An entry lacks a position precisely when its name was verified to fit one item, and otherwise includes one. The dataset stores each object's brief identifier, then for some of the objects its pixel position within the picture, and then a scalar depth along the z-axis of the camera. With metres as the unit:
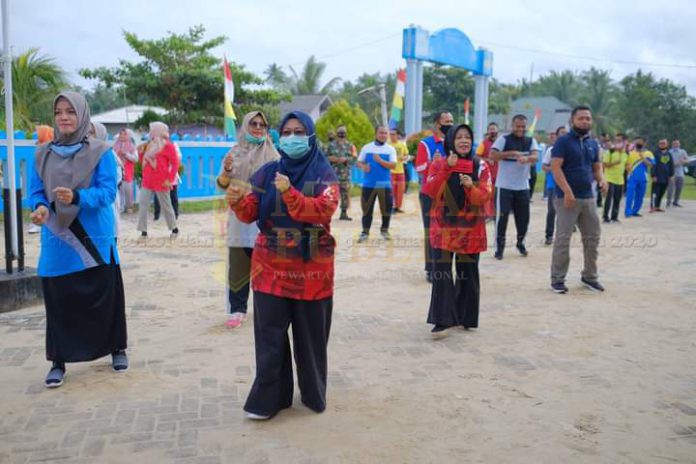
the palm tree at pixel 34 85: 16.70
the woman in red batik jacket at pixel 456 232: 5.51
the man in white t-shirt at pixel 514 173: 8.85
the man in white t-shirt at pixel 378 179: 10.88
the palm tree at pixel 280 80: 47.97
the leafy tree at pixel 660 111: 34.56
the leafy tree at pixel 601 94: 56.88
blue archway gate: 22.14
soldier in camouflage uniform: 13.00
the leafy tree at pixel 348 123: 22.91
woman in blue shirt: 4.32
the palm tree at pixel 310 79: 47.12
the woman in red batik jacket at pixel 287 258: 3.77
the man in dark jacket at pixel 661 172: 16.41
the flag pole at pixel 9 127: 6.28
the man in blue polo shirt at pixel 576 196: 7.13
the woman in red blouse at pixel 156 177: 10.38
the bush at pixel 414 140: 19.29
